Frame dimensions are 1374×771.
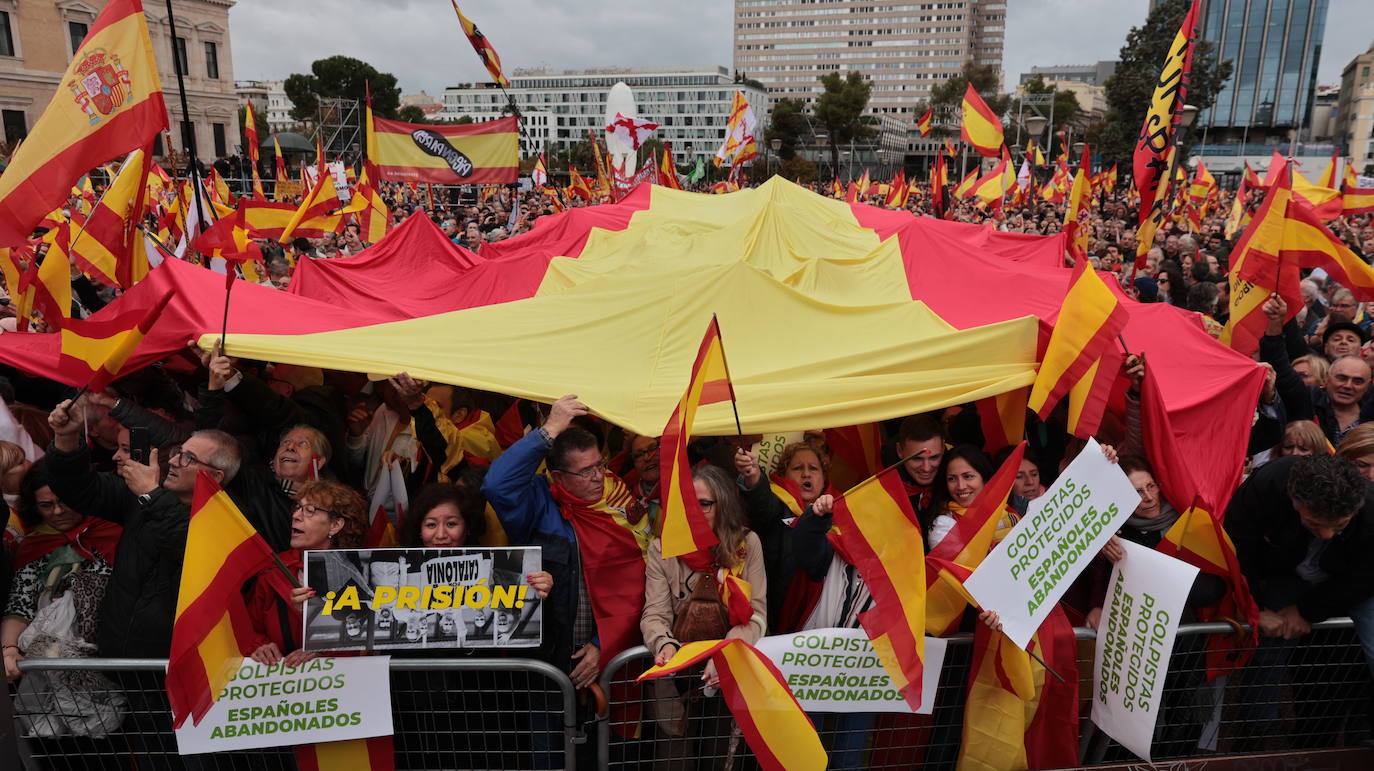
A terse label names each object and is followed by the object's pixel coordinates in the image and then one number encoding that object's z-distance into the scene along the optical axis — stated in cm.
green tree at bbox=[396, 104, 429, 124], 8360
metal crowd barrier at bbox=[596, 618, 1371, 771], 328
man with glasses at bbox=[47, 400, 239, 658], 304
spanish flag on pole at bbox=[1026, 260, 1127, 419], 361
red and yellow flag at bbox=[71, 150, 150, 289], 500
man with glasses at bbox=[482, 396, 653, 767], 333
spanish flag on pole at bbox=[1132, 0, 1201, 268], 716
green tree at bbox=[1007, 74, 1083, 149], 8144
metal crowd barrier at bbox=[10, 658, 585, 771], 300
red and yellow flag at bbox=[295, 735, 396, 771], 307
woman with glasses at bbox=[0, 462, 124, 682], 319
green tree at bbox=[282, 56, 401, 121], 7900
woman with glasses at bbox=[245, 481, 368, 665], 299
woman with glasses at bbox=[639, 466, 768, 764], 319
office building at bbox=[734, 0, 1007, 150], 15325
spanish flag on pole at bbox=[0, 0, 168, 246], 398
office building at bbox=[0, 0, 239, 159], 4731
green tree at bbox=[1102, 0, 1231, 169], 5238
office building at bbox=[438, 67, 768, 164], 15150
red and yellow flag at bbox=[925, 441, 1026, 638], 313
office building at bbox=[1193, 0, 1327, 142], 9994
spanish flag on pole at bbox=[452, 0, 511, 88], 1434
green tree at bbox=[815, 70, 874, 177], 8275
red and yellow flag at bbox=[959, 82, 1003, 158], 1366
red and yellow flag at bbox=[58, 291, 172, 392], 371
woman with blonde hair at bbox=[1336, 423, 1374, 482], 371
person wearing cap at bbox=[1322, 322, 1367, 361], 603
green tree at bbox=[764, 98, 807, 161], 8212
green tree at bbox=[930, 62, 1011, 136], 8662
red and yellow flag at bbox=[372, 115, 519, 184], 1179
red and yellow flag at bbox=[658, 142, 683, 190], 2072
